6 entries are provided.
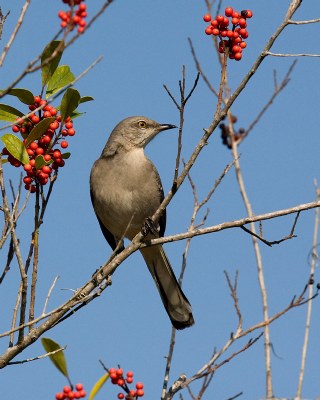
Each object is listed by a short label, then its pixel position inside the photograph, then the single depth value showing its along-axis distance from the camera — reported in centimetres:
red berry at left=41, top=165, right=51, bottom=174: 855
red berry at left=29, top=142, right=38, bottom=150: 863
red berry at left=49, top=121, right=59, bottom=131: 860
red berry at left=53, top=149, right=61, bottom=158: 869
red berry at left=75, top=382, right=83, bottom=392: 701
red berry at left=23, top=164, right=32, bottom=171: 848
